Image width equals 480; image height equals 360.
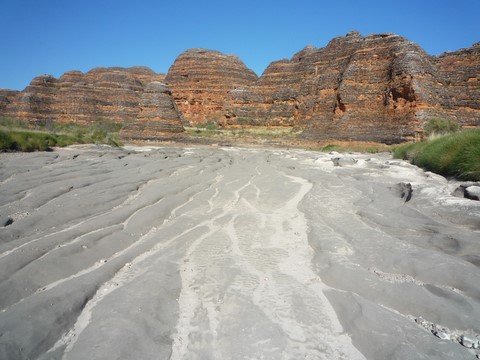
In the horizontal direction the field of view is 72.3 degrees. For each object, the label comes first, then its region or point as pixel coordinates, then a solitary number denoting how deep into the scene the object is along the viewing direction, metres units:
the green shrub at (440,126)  19.78
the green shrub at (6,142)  11.40
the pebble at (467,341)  1.66
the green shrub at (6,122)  19.70
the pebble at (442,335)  1.75
